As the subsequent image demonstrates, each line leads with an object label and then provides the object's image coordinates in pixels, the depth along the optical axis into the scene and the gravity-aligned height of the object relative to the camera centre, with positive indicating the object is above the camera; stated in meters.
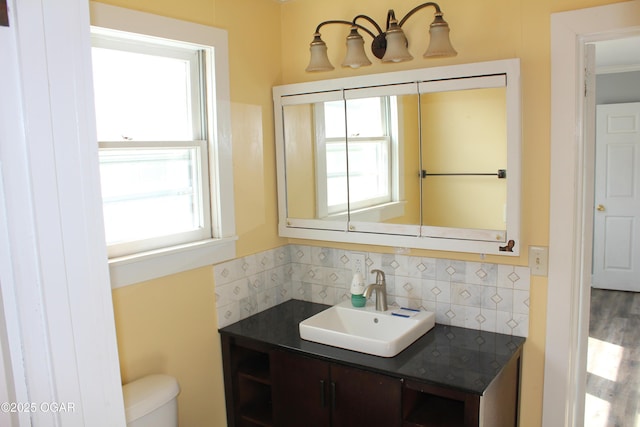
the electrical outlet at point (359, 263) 2.62 -0.51
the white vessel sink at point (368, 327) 2.10 -0.74
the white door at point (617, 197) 5.33 -0.46
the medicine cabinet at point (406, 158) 2.10 +0.02
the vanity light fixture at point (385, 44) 2.09 +0.53
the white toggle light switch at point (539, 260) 2.12 -0.43
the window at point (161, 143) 1.97 +0.12
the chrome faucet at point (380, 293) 2.45 -0.62
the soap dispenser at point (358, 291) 2.52 -0.63
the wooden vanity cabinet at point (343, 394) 1.91 -0.96
